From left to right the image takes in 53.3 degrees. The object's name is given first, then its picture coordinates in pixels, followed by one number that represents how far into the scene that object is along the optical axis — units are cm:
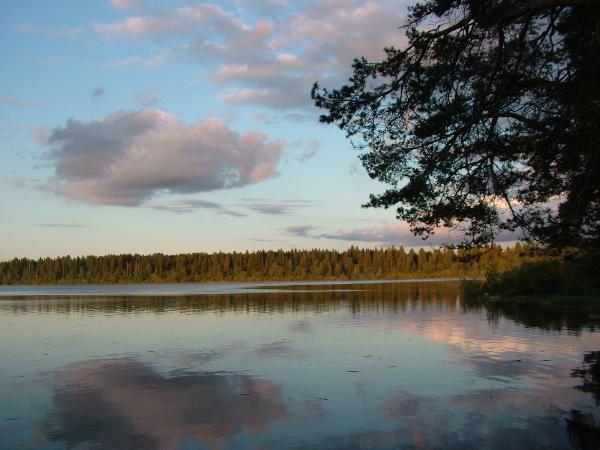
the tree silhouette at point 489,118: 1423
